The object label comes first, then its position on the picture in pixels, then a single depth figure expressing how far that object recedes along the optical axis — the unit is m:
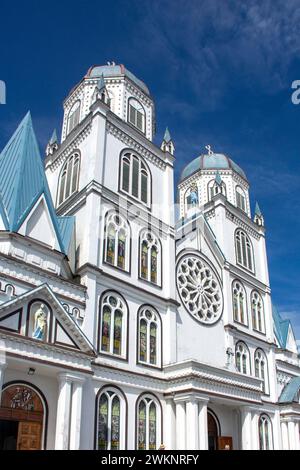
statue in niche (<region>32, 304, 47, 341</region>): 19.59
